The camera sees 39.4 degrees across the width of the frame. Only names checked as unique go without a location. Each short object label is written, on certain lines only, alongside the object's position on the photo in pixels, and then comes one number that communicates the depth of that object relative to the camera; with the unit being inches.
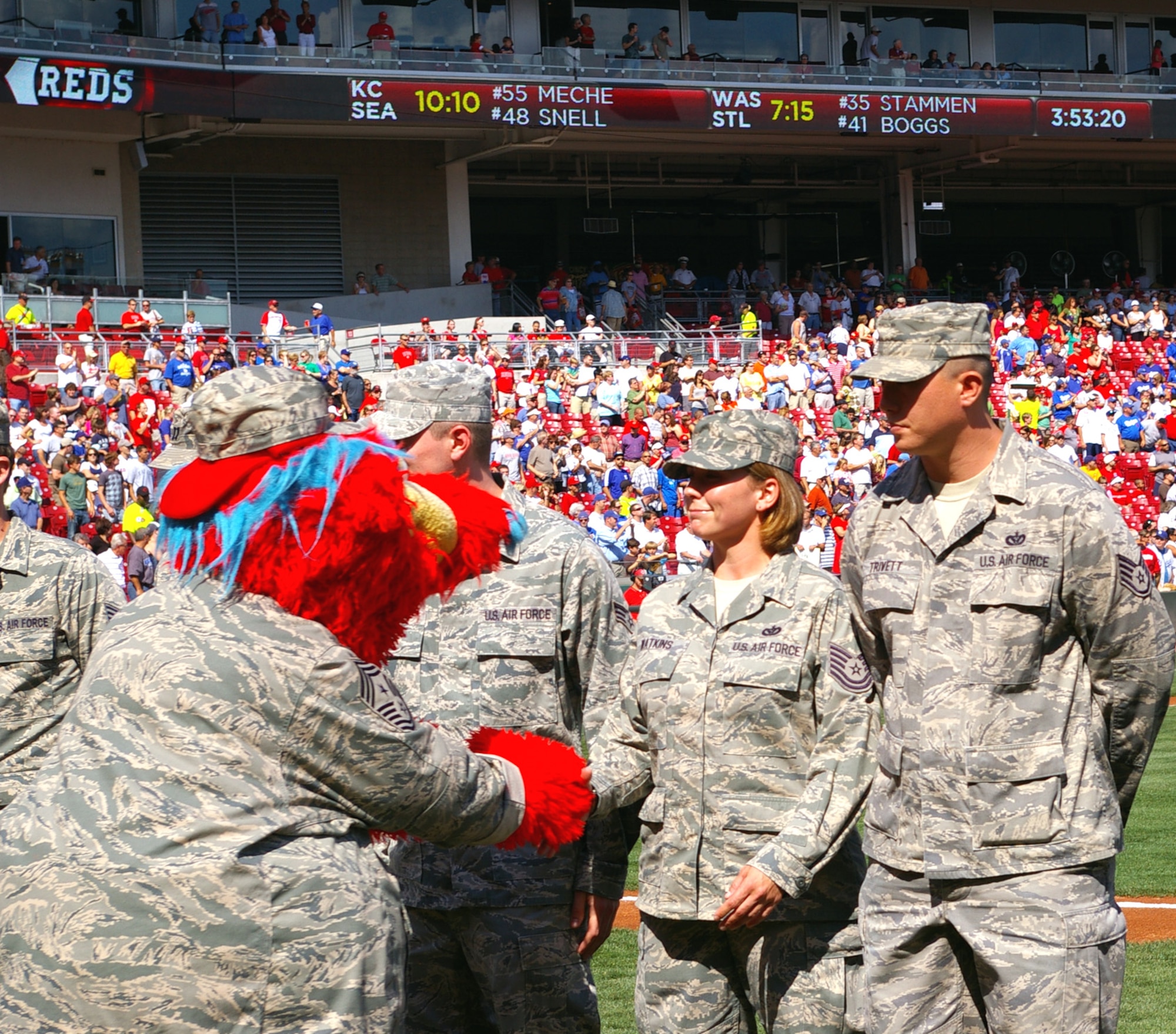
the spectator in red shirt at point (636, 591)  684.1
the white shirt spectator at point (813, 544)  757.3
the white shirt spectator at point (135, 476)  681.0
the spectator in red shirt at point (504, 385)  915.0
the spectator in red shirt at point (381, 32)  1198.3
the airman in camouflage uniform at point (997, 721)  136.9
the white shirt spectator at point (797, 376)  986.7
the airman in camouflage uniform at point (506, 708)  157.0
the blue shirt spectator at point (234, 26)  1141.7
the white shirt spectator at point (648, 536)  738.2
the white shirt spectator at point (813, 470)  848.9
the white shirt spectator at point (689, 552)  733.9
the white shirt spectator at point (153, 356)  855.7
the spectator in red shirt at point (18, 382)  782.5
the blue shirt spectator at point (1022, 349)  1119.0
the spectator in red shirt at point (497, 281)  1274.6
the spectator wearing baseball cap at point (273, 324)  1006.2
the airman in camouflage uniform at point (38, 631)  174.6
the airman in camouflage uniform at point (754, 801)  151.3
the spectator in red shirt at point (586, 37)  1286.9
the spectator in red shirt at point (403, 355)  932.0
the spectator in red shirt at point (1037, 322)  1191.6
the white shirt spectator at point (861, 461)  858.8
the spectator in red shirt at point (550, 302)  1175.6
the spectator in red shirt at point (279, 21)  1172.5
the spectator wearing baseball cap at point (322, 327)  1009.5
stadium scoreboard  1165.7
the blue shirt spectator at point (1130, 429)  973.2
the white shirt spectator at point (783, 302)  1234.0
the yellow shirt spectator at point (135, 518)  641.0
